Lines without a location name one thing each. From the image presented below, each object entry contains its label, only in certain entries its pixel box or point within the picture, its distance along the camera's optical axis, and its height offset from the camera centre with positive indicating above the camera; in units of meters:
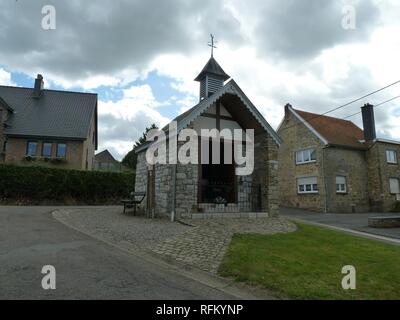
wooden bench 13.55 -0.08
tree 39.81 +5.14
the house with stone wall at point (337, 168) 23.00 +2.42
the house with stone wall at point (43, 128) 25.25 +5.70
